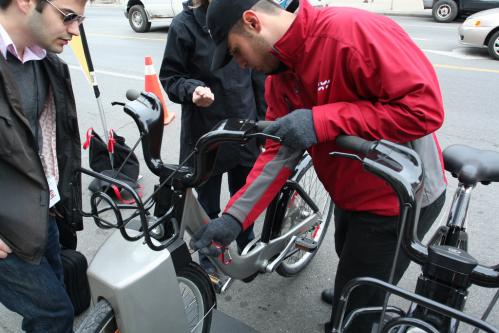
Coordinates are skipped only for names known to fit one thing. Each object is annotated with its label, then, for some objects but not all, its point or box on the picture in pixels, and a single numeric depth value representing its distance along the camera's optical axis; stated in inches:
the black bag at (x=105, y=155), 146.0
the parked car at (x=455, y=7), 420.5
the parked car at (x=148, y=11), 463.3
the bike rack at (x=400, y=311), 35.8
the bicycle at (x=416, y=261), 41.8
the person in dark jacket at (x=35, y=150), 59.2
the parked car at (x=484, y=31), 298.0
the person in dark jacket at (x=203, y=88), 94.3
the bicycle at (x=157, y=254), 61.8
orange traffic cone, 211.3
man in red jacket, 55.5
